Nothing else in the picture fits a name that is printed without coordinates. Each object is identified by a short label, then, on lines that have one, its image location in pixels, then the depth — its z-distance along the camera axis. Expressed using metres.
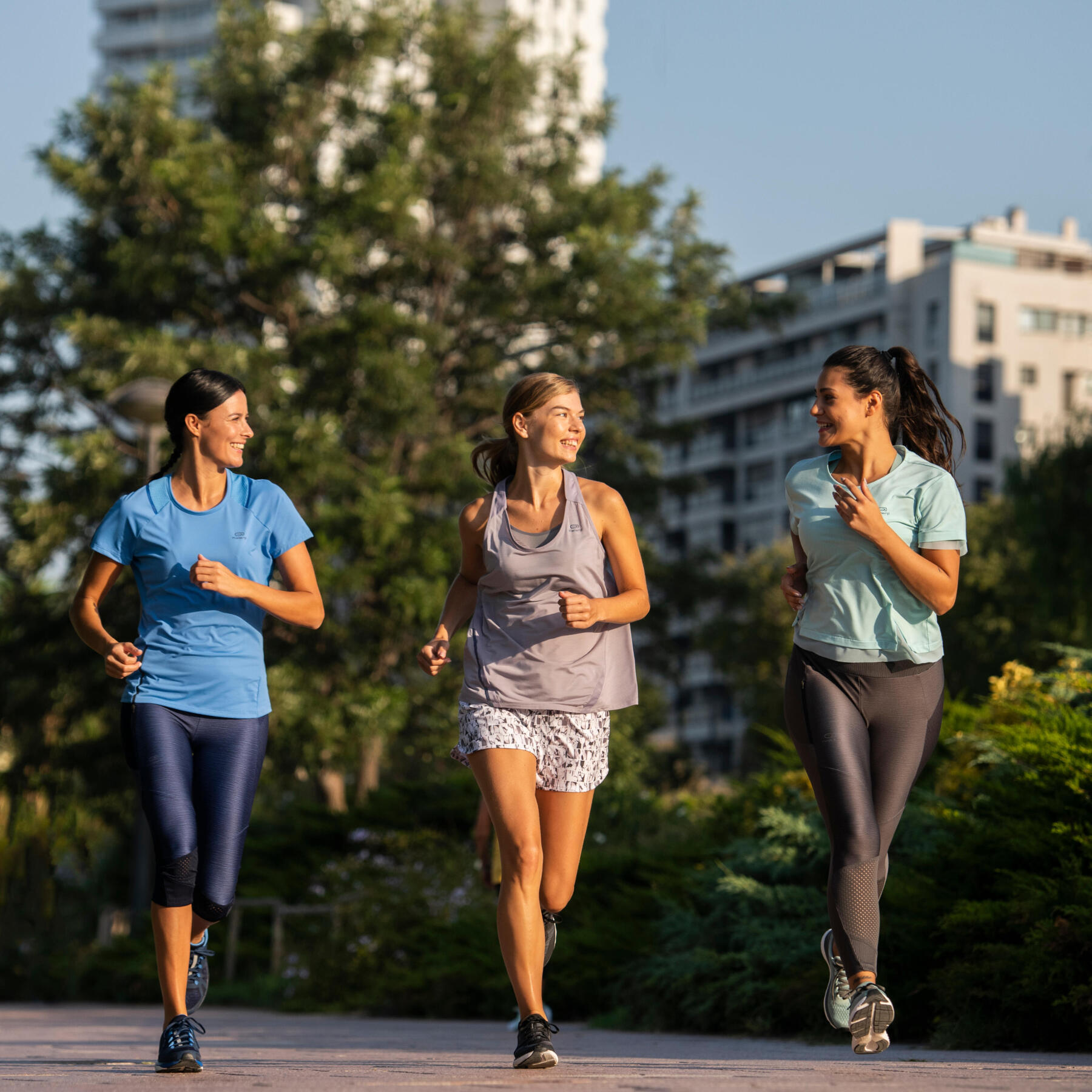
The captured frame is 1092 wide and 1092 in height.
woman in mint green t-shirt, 10.66
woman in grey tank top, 11.12
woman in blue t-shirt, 11.37
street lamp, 31.06
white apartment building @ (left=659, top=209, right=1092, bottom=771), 182.62
